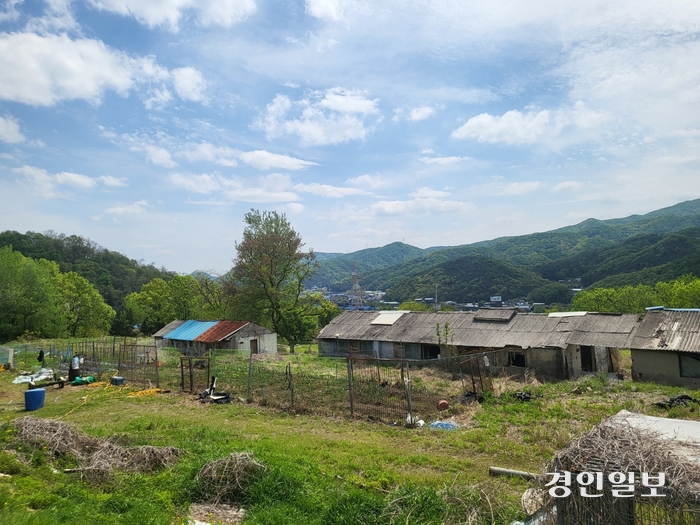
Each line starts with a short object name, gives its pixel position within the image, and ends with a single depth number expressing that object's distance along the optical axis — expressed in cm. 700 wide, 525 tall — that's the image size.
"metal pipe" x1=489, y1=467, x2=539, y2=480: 859
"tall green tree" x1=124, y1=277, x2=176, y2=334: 5638
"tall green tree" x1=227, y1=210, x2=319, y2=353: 3800
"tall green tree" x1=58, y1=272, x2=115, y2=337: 5269
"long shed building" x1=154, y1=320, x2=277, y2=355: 3269
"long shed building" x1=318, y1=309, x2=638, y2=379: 2333
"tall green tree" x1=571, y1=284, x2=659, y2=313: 5206
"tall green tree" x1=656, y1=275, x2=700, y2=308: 4241
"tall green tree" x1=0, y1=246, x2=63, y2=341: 4431
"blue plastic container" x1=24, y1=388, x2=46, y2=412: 1617
